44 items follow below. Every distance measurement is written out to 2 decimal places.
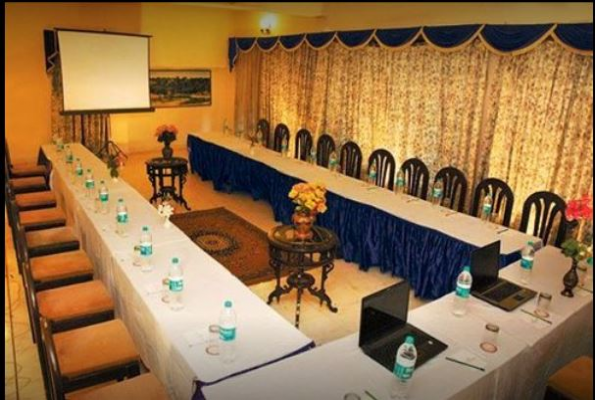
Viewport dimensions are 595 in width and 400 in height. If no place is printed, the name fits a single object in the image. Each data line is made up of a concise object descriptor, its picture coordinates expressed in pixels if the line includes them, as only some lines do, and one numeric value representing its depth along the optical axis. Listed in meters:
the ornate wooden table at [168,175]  5.89
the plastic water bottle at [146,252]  3.01
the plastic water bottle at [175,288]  2.56
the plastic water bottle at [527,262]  3.15
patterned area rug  4.57
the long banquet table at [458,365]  1.99
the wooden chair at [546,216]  3.89
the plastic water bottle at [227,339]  2.18
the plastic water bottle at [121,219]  3.57
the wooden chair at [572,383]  2.43
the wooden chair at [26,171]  5.99
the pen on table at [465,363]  2.16
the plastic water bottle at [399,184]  4.77
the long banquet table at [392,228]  3.77
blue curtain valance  3.76
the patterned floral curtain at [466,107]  4.07
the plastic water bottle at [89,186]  4.40
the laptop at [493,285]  2.75
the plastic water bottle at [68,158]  5.38
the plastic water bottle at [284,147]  6.52
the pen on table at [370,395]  1.96
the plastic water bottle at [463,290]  2.69
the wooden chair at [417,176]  5.09
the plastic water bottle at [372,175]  5.23
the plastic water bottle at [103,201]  3.96
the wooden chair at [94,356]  2.46
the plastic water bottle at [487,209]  4.02
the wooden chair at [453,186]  4.65
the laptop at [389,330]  2.18
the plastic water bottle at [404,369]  2.00
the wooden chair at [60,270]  3.44
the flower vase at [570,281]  2.88
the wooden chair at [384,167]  5.52
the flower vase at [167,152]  5.95
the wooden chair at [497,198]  4.28
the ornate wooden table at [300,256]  3.65
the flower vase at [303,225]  3.67
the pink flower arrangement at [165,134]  5.94
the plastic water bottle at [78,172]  4.88
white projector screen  6.87
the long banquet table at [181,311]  2.19
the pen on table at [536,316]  2.58
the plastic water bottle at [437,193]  4.44
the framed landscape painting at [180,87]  9.20
